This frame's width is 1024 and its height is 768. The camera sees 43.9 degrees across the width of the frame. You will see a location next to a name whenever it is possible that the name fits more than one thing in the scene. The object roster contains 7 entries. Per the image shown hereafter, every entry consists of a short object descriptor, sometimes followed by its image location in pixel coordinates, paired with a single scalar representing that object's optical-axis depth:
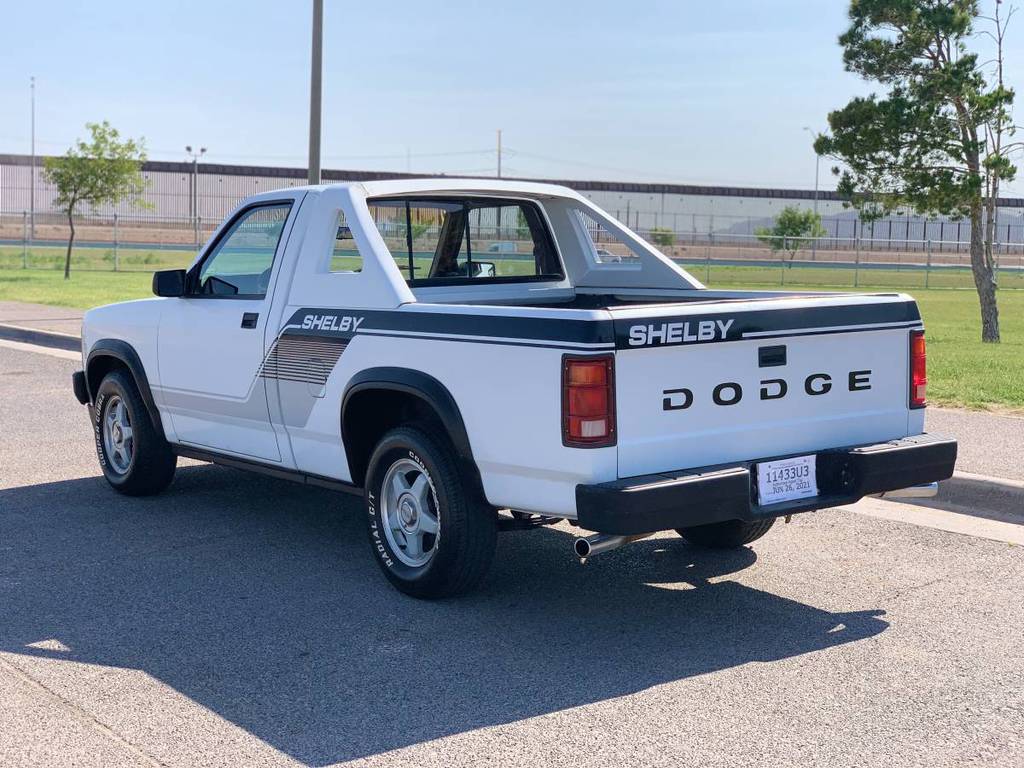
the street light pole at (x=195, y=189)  69.38
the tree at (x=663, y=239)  51.71
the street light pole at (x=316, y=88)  15.23
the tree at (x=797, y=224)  71.69
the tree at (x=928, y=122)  19.38
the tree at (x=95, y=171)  36.25
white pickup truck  5.04
